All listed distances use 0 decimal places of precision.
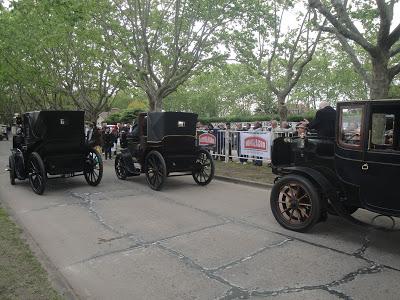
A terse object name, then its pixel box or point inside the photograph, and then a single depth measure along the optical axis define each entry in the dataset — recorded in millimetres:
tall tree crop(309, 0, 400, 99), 9195
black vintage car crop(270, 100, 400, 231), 4980
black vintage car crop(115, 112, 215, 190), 9875
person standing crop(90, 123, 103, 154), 17572
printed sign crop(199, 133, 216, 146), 15680
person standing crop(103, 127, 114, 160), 18625
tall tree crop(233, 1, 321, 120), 16953
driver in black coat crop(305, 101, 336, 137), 6070
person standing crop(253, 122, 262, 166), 13455
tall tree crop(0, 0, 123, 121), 18734
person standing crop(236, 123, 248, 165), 14182
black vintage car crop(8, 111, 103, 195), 9805
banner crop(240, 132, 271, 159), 13086
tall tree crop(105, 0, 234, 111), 16844
